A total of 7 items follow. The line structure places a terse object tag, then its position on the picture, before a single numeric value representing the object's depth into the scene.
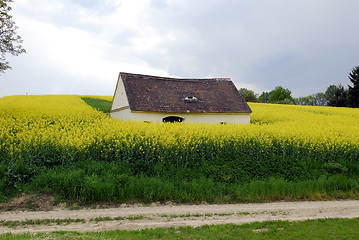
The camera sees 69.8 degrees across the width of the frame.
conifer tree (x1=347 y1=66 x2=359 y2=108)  53.25
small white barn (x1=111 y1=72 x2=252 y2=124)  19.53
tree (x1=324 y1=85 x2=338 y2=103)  98.47
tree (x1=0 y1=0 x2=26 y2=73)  16.44
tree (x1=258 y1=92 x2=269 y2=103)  114.75
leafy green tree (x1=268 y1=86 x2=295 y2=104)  86.67
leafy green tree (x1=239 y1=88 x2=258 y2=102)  81.62
